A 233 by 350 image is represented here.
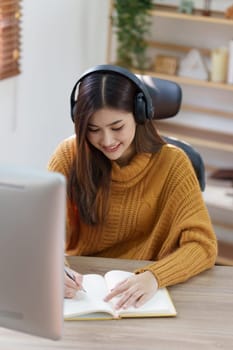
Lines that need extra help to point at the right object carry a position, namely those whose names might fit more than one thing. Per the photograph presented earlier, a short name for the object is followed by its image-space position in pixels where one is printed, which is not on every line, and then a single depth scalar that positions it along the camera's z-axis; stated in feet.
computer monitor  3.45
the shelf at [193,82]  10.12
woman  5.40
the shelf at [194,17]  9.84
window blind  8.97
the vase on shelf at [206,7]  10.22
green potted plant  10.11
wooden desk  4.31
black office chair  6.32
